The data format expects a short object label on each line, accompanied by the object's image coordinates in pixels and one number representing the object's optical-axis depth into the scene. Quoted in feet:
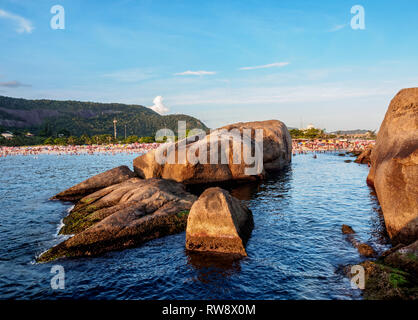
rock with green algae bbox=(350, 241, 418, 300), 23.15
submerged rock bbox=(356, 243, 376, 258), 32.35
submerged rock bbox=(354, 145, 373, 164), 127.49
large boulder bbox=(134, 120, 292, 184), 76.43
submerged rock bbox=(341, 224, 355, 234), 40.31
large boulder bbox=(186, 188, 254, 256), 34.37
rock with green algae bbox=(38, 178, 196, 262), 35.86
